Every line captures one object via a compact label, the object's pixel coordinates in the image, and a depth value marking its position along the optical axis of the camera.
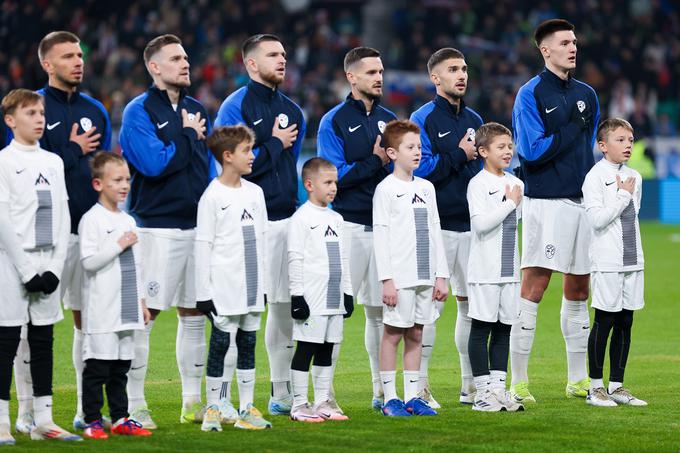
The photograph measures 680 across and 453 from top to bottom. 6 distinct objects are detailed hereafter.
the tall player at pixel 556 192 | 17.97
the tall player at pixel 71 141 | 15.44
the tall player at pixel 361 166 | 17.05
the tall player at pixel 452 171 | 17.44
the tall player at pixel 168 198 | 15.87
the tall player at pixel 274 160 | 16.62
